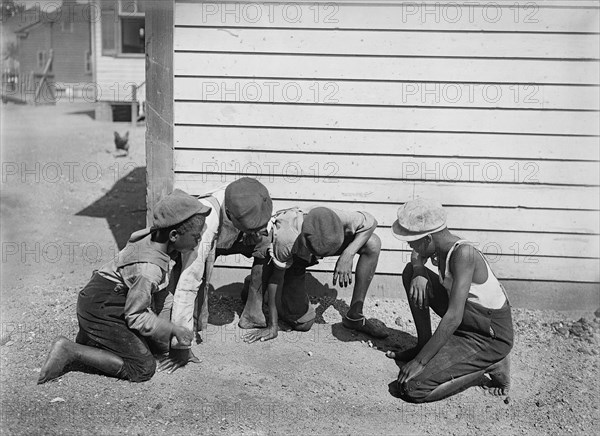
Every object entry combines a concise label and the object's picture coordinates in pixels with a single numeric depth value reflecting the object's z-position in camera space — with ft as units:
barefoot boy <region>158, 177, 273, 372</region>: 16.16
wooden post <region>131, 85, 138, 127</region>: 61.33
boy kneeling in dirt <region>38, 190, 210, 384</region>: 15.01
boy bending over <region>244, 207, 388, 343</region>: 17.28
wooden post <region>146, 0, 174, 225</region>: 20.40
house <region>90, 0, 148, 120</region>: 62.98
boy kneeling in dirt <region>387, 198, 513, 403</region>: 15.28
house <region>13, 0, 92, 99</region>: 119.75
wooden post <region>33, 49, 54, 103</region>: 100.69
